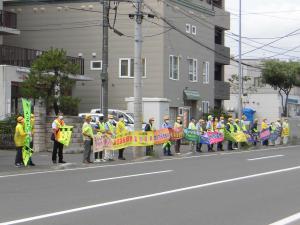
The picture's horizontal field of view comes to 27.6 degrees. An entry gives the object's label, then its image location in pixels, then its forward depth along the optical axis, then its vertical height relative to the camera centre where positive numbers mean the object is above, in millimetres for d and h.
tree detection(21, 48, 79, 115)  29748 +1167
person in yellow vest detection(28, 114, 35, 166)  20659 -1452
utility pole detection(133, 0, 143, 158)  25250 +1367
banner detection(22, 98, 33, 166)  20422 -1159
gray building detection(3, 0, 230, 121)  41531 +4334
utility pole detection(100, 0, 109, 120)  29781 +1811
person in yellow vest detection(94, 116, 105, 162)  23219 -1110
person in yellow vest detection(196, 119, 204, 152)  30206 -1314
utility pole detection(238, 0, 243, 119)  39812 +1883
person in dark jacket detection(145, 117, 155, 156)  25938 -1110
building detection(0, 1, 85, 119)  32812 +2143
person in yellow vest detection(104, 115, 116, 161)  23578 -1125
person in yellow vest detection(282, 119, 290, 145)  39031 -1729
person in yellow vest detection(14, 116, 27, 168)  20141 -1139
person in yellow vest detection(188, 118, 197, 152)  29672 -1152
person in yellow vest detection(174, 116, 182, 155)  28297 -1803
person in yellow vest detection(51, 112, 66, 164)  21344 -1371
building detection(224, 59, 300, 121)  65438 +719
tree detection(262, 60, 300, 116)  56656 +2895
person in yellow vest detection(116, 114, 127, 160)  24497 -1021
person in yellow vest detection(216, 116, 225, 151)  31753 -1278
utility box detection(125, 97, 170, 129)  37281 -297
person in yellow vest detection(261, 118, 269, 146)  36531 -1336
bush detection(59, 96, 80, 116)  29672 +38
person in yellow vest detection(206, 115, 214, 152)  30984 -1211
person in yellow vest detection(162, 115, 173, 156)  27031 -1949
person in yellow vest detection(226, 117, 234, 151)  32281 -1348
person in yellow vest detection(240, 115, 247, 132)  33812 -1212
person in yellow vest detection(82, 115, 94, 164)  21898 -1233
